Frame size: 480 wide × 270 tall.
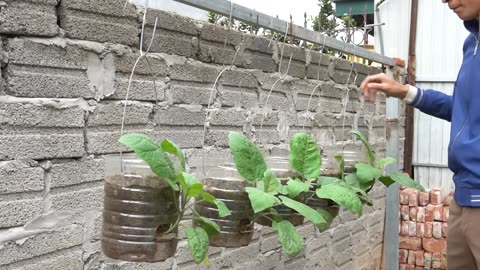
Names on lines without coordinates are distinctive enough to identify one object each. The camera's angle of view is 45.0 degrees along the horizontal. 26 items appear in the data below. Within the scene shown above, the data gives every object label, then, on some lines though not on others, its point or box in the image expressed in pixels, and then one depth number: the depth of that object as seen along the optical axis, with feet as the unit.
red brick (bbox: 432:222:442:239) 14.39
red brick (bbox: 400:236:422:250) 14.66
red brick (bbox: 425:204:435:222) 14.53
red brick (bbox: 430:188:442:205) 14.67
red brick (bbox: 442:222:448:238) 14.37
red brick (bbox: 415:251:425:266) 14.58
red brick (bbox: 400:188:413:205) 14.71
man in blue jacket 6.55
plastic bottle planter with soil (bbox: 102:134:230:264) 3.87
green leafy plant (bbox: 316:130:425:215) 4.78
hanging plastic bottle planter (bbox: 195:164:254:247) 4.55
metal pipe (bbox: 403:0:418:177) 15.31
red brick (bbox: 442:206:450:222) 14.34
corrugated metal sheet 15.47
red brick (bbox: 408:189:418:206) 14.67
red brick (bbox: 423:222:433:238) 14.52
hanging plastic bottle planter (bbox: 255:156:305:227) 4.88
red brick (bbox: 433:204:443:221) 14.38
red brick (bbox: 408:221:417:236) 14.66
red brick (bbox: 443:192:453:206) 14.67
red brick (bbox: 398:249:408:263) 14.74
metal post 13.14
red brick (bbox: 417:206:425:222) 14.57
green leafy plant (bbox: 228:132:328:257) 4.46
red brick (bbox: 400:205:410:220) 14.70
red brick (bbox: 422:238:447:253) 14.40
